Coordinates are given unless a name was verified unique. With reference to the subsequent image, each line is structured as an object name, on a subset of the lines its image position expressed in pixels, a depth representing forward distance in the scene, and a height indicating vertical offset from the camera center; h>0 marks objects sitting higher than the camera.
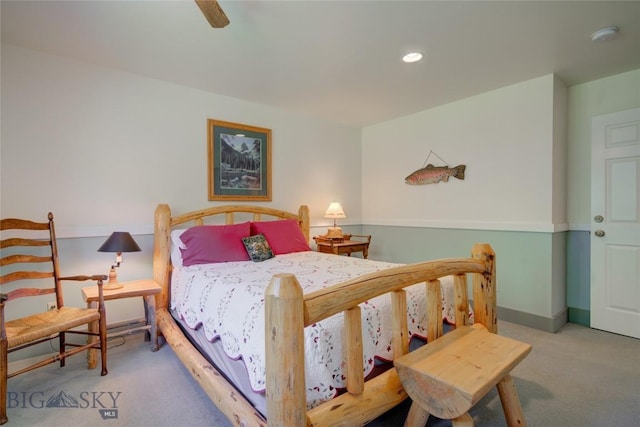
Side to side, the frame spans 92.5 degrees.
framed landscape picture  3.28 +0.55
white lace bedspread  1.25 -0.55
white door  2.74 -0.16
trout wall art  3.57 +0.41
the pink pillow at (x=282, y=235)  3.09 -0.27
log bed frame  0.97 -0.52
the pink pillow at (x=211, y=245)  2.60 -0.31
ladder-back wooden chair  1.71 -0.55
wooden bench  1.12 -0.65
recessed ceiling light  2.48 +1.24
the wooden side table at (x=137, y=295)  2.21 -0.65
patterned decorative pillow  2.75 -0.35
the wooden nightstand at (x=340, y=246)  3.74 -0.46
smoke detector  2.15 +1.23
